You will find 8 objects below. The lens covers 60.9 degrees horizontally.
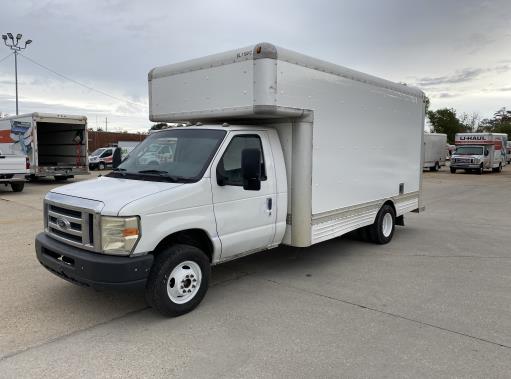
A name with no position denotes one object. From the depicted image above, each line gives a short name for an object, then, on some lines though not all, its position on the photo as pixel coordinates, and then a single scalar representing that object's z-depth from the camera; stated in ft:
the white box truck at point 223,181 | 14.16
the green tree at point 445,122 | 231.09
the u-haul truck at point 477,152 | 107.24
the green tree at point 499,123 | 241.76
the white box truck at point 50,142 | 62.54
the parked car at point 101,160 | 100.73
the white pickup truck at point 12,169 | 51.36
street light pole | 102.01
